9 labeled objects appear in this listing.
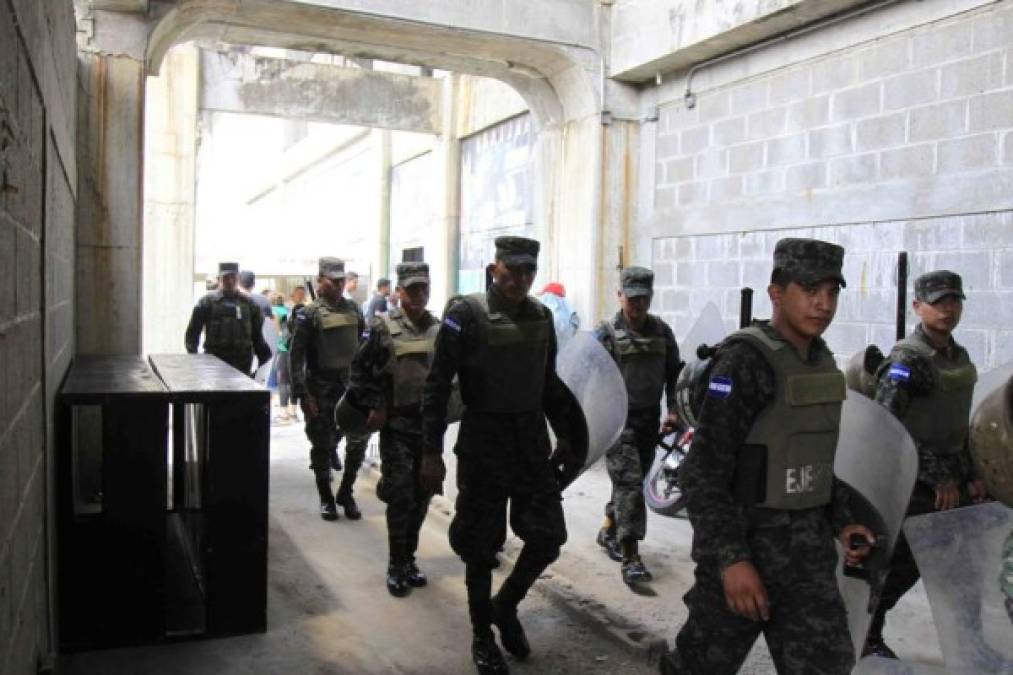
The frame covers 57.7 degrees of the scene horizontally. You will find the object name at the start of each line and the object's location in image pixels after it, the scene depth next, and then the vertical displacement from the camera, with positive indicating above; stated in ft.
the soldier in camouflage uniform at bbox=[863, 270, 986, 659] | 11.93 -1.45
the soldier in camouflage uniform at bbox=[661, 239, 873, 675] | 7.98 -1.79
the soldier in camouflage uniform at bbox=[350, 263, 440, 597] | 15.07 -1.92
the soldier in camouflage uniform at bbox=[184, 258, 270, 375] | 25.31 -1.04
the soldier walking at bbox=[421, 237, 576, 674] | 11.87 -1.89
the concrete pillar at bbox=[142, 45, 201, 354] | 35.86 +3.41
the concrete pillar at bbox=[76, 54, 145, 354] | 21.33 +1.87
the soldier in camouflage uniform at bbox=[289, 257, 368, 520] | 20.26 -1.95
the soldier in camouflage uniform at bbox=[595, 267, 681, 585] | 15.63 -1.86
